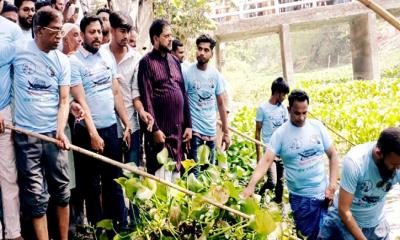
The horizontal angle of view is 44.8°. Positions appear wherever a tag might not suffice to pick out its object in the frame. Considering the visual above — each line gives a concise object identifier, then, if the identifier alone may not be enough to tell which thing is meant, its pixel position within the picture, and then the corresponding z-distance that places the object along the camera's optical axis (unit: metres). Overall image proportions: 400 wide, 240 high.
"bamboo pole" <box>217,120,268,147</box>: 5.45
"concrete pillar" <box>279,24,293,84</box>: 16.39
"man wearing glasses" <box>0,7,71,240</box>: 3.23
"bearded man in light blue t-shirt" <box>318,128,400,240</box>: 2.91
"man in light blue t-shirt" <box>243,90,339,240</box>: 3.88
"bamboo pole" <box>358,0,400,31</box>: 2.13
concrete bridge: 16.09
